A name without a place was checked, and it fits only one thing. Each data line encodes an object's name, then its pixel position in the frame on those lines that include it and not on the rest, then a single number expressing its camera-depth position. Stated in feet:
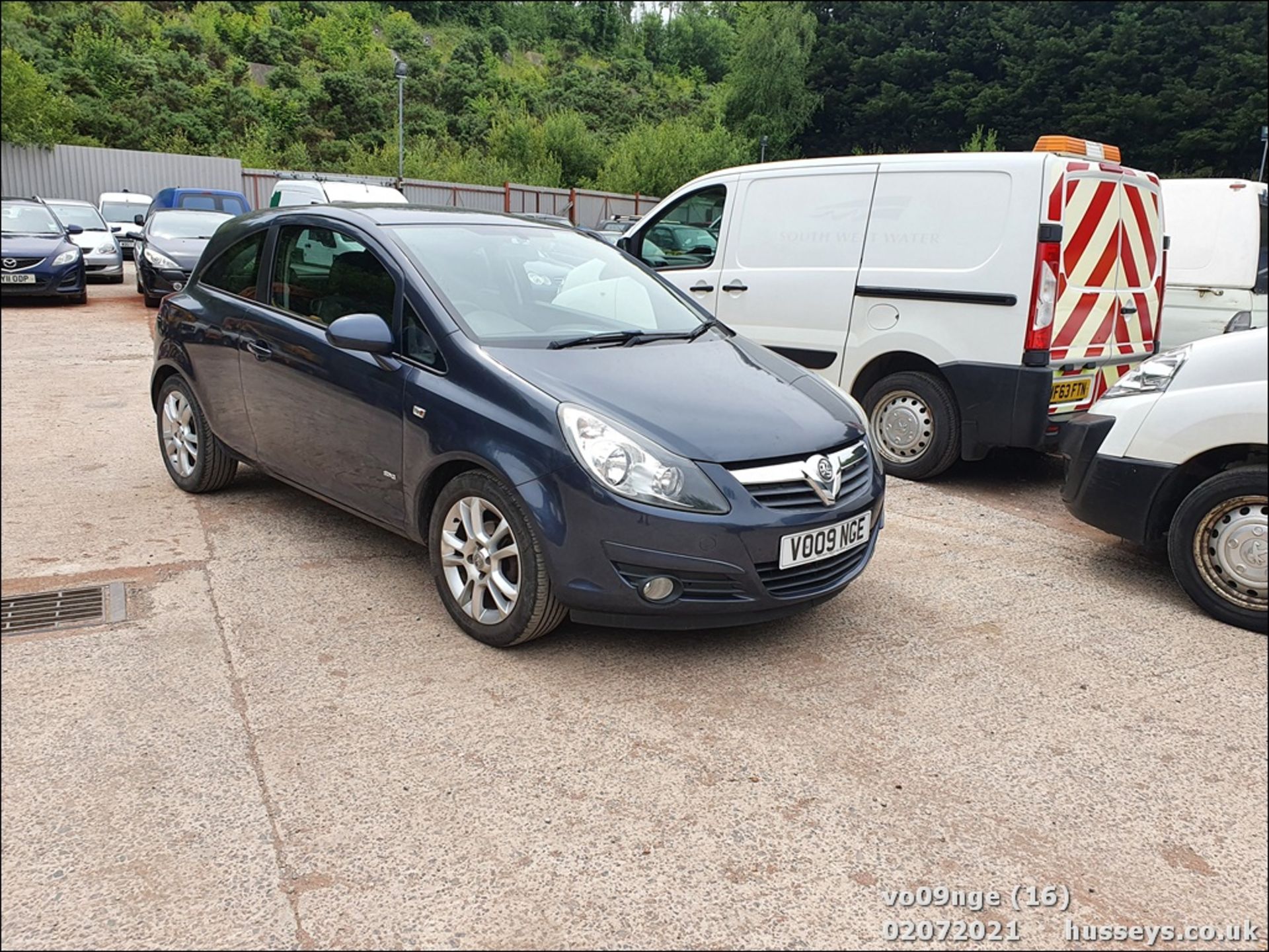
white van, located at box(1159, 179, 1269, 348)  26.66
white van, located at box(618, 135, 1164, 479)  17.75
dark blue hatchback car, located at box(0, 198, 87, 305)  38.93
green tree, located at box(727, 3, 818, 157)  176.86
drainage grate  10.87
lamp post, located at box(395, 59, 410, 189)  93.45
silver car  56.29
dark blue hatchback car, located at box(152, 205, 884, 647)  10.55
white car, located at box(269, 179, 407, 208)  51.49
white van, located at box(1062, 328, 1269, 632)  10.07
